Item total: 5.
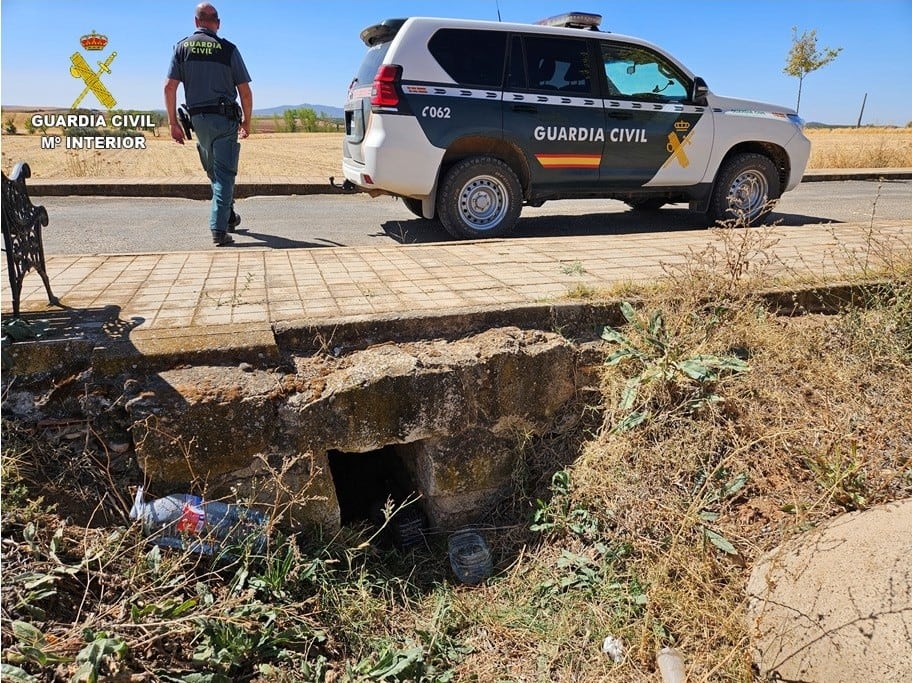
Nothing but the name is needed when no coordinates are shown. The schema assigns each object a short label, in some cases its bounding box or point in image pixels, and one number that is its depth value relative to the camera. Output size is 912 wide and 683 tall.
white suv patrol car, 5.95
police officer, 5.92
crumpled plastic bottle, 2.77
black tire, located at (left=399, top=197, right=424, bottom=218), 7.15
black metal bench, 3.07
